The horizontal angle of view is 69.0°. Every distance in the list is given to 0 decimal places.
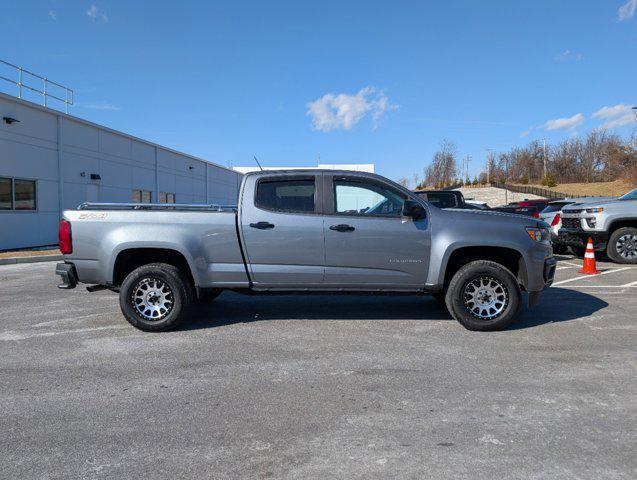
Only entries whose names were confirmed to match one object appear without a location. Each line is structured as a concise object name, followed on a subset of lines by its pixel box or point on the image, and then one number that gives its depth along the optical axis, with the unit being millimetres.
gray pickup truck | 5488
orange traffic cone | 10195
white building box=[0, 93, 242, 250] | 15773
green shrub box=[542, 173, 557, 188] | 72731
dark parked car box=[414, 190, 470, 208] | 12742
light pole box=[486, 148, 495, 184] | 88138
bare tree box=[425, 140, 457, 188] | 82312
